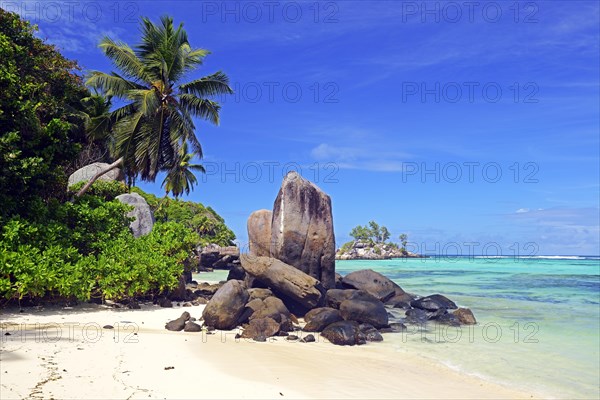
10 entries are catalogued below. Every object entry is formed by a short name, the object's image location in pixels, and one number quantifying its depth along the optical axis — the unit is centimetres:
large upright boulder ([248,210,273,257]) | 1889
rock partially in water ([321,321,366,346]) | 1155
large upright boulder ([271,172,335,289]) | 1706
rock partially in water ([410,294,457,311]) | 1722
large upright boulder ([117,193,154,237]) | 2247
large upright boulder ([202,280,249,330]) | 1174
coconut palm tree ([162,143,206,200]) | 3747
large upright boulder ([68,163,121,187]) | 2436
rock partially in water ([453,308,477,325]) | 1520
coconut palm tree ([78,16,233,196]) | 2220
